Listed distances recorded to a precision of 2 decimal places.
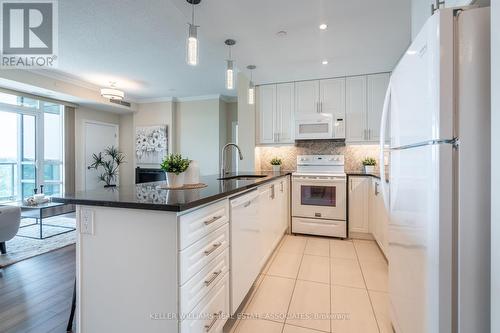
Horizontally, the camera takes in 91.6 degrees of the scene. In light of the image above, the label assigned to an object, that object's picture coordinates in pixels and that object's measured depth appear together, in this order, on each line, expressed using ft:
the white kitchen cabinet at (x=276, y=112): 13.52
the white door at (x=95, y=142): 19.79
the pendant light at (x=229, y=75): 7.84
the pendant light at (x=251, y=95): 10.50
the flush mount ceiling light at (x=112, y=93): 15.23
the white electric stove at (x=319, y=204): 11.46
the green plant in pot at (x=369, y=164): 12.39
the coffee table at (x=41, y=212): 11.51
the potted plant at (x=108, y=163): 20.27
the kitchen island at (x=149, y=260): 3.79
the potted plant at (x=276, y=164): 13.99
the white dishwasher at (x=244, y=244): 5.47
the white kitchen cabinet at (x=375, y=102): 12.19
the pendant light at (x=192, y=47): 5.97
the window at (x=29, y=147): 15.38
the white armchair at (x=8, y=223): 8.95
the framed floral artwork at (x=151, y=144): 20.61
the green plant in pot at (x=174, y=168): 5.49
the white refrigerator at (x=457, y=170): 3.19
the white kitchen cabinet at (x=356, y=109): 12.46
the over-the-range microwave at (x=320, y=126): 12.46
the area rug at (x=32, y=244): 9.42
